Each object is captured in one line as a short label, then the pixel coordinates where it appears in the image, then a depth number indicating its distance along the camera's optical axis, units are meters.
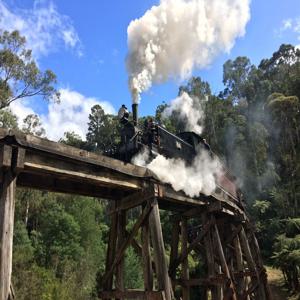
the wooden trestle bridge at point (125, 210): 4.48
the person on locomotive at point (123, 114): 8.79
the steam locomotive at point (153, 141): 8.11
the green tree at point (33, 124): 24.58
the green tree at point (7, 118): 21.72
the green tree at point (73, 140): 47.48
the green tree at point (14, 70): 21.38
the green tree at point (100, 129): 50.72
